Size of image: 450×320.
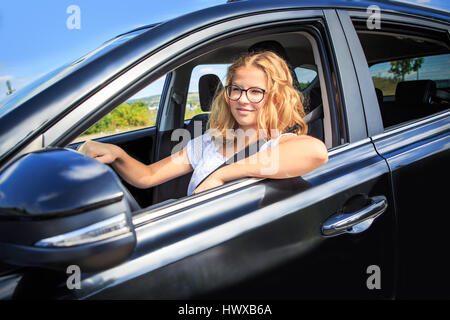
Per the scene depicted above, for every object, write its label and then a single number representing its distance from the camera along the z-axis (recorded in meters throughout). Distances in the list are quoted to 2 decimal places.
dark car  0.68
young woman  1.15
